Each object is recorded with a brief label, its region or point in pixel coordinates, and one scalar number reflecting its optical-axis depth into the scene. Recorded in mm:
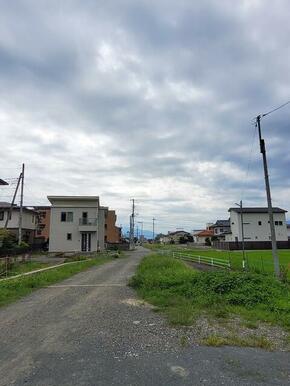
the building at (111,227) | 92250
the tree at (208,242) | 95000
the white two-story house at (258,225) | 71000
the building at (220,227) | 101694
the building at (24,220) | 50125
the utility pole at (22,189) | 41219
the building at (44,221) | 82812
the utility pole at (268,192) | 16859
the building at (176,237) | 139350
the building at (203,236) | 114188
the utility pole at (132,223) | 87625
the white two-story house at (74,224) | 53938
